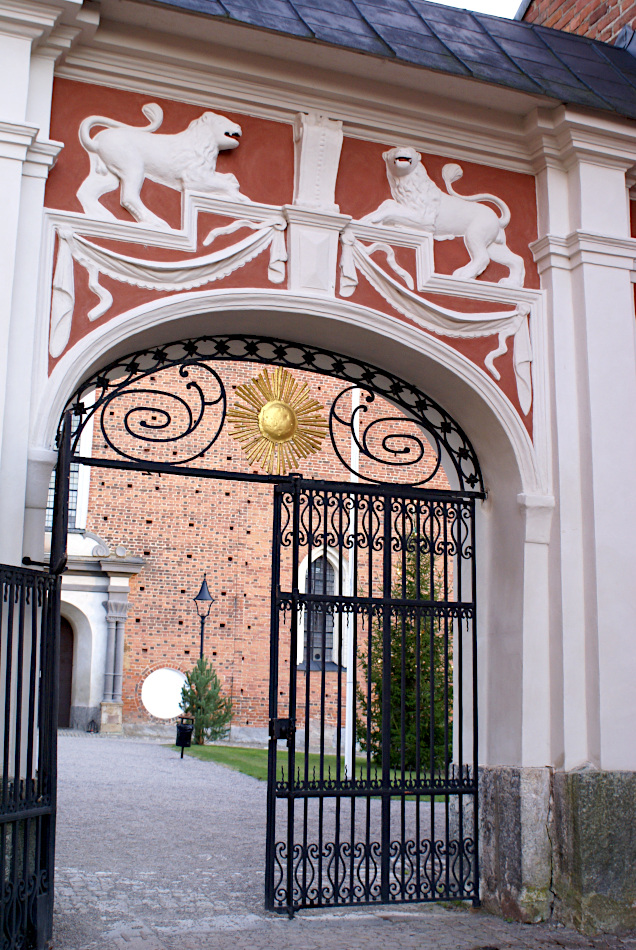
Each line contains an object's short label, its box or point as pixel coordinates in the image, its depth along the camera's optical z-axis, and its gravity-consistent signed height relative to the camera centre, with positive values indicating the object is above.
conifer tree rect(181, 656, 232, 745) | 17.75 -0.90
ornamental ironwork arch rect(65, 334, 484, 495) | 5.74 +1.70
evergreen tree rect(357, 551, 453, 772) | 12.09 -0.63
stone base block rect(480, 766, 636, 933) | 5.38 -1.06
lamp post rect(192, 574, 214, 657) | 18.61 +0.95
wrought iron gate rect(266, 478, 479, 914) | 5.54 -0.31
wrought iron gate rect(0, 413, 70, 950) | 4.25 -0.54
